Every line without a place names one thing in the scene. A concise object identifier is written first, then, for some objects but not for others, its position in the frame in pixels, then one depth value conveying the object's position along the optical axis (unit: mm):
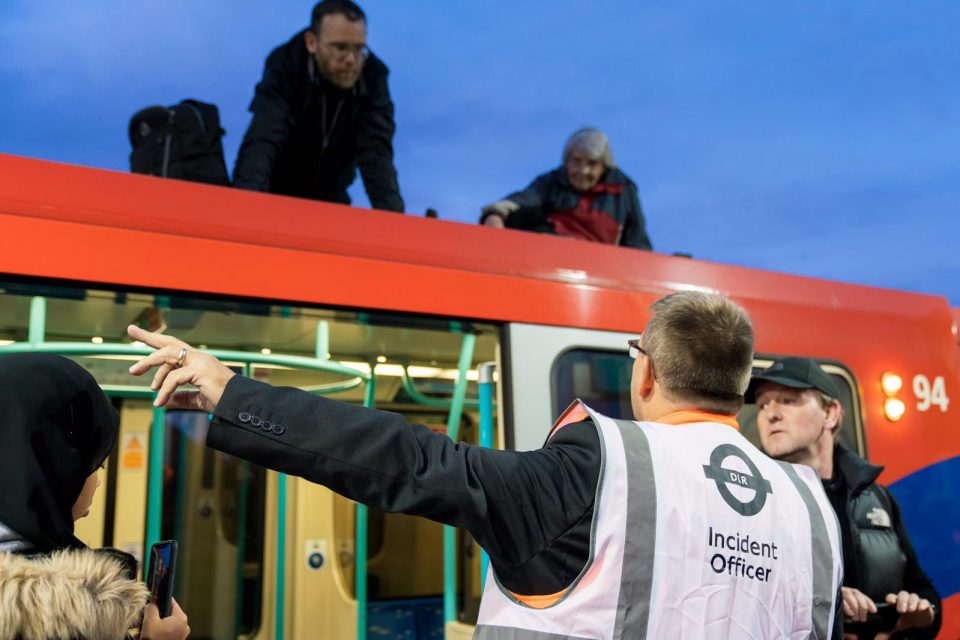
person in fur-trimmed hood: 1246
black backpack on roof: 4023
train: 2768
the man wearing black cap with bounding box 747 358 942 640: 2912
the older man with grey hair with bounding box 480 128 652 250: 4879
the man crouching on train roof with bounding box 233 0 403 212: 3994
